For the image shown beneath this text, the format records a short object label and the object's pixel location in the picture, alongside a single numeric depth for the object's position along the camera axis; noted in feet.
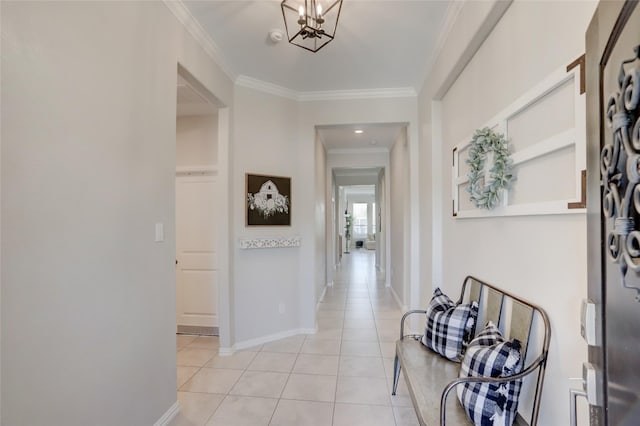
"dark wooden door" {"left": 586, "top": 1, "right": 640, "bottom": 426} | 1.52
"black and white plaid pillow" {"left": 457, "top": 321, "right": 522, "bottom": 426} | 4.34
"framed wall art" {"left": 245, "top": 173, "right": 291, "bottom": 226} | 10.97
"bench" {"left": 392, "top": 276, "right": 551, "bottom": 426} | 4.31
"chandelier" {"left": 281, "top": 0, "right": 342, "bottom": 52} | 6.02
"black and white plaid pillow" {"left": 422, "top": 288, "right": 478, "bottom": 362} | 6.34
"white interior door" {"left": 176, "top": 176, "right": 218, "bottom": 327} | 12.71
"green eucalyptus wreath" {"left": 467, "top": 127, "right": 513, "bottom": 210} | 5.21
